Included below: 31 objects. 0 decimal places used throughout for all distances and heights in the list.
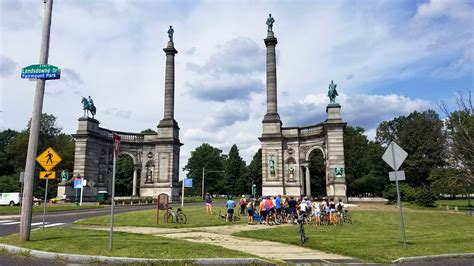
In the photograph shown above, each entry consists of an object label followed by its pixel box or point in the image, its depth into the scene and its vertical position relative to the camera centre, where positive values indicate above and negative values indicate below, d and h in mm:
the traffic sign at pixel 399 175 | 12877 +462
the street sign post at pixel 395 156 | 13188 +1181
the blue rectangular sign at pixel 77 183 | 45703 +581
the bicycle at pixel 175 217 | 23356 -1925
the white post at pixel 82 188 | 44819 -44
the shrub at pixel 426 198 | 46438 -1249
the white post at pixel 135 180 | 56156 +1183
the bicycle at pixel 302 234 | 14298 -1814
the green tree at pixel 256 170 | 106312 +5166
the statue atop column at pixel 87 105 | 50991 +11478
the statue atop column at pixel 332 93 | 46062 +11967
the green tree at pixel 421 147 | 65875 +7548
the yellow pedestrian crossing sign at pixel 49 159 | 16344 +1279
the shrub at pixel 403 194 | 48688 -792
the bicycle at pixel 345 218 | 24417 -2083
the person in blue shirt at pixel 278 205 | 24703 -1150
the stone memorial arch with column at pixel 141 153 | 49625 +5003
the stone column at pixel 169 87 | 54875 +15359
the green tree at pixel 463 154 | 35500 +3453
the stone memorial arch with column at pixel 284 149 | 47875 +5220
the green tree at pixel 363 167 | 77088 +4502
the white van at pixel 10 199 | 49312 -1540
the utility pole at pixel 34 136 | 13375 +1985
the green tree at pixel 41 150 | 75381 +8149
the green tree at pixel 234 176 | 115369 +3889
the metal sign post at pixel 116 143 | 11711 +1450
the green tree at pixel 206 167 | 120188 +7285
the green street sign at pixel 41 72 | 14250 +4497
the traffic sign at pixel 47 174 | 16869 +628
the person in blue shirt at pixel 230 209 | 23859 -1376
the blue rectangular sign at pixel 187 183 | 37875 +497
